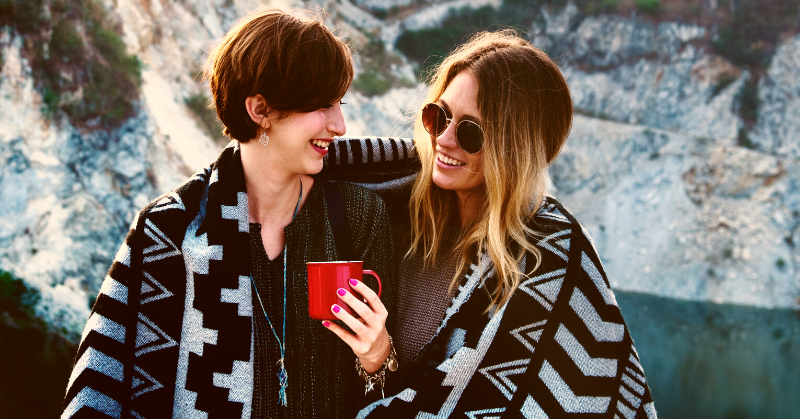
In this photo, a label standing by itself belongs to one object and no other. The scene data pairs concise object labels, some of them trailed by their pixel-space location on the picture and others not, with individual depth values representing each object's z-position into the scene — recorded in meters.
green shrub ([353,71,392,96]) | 22.36
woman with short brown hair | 1.62
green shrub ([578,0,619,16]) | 32.12
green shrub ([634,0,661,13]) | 31.72
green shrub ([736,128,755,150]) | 29.00
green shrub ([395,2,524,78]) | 28.89
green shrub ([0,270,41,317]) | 7.80
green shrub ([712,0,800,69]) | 30.39
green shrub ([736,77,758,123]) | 29.53
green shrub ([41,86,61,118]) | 9.75
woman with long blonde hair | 1.79
